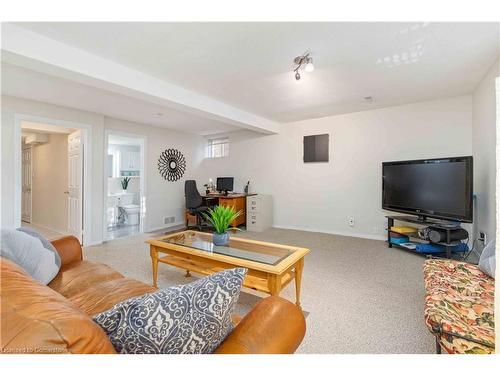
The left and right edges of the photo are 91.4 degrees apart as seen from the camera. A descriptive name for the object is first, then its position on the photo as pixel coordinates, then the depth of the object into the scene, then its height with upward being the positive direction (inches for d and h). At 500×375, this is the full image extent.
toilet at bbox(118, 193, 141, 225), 230.2 -22.4
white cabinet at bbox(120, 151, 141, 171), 288.5 +29.8
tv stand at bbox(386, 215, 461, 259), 117.4 -19.7
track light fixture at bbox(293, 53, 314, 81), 91.1 +48.5
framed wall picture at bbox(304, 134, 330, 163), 187.9 +30.0
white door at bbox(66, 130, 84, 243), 158.1 +1.3
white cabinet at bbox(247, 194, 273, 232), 201.3 -22.0
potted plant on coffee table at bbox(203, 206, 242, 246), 91.5 -14.1
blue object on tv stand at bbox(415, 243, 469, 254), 126.3 -32.2
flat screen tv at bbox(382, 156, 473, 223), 115.6 -0.3
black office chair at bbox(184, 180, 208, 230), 203.3 -14.7
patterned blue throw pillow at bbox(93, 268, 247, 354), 27.4 -15.7
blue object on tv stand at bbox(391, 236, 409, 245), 144.9 -31.8
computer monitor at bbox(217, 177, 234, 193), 233.9 +1.7
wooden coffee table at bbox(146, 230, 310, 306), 71.4 -23.5
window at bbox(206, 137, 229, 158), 246.8 +39.8
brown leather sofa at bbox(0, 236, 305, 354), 22.0 -14.8
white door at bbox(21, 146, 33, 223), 227.6 +1.7
